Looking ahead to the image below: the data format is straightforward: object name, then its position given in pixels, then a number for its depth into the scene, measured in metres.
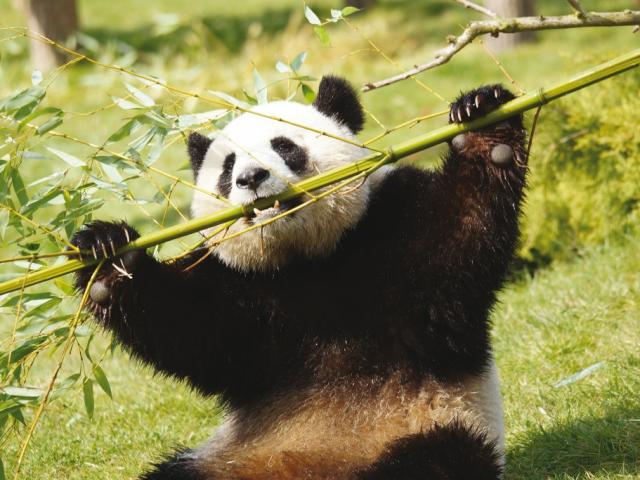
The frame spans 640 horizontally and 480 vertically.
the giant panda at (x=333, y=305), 6.44
